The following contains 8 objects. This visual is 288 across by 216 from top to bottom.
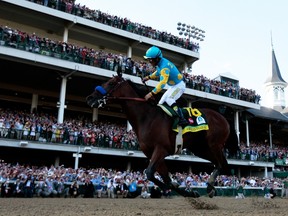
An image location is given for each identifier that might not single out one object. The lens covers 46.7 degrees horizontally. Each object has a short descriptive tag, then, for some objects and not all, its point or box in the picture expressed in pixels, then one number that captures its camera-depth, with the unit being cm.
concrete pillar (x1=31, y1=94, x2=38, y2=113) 2800
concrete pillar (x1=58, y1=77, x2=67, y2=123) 2347
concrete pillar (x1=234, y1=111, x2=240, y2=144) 3409
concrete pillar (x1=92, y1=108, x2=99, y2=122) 3053
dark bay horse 696
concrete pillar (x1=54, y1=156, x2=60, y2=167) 2314
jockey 734
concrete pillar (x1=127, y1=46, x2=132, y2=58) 3069
